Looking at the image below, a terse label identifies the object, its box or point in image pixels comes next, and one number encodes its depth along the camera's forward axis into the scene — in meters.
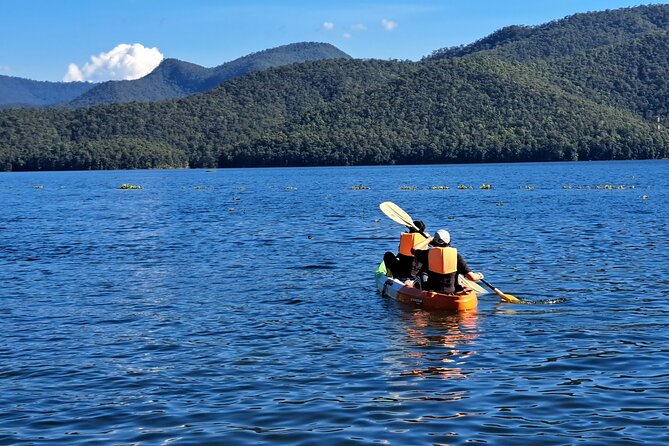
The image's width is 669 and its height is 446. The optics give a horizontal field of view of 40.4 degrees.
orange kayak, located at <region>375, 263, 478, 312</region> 22.27
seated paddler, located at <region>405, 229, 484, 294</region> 22.39
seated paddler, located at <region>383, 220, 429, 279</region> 25.77
